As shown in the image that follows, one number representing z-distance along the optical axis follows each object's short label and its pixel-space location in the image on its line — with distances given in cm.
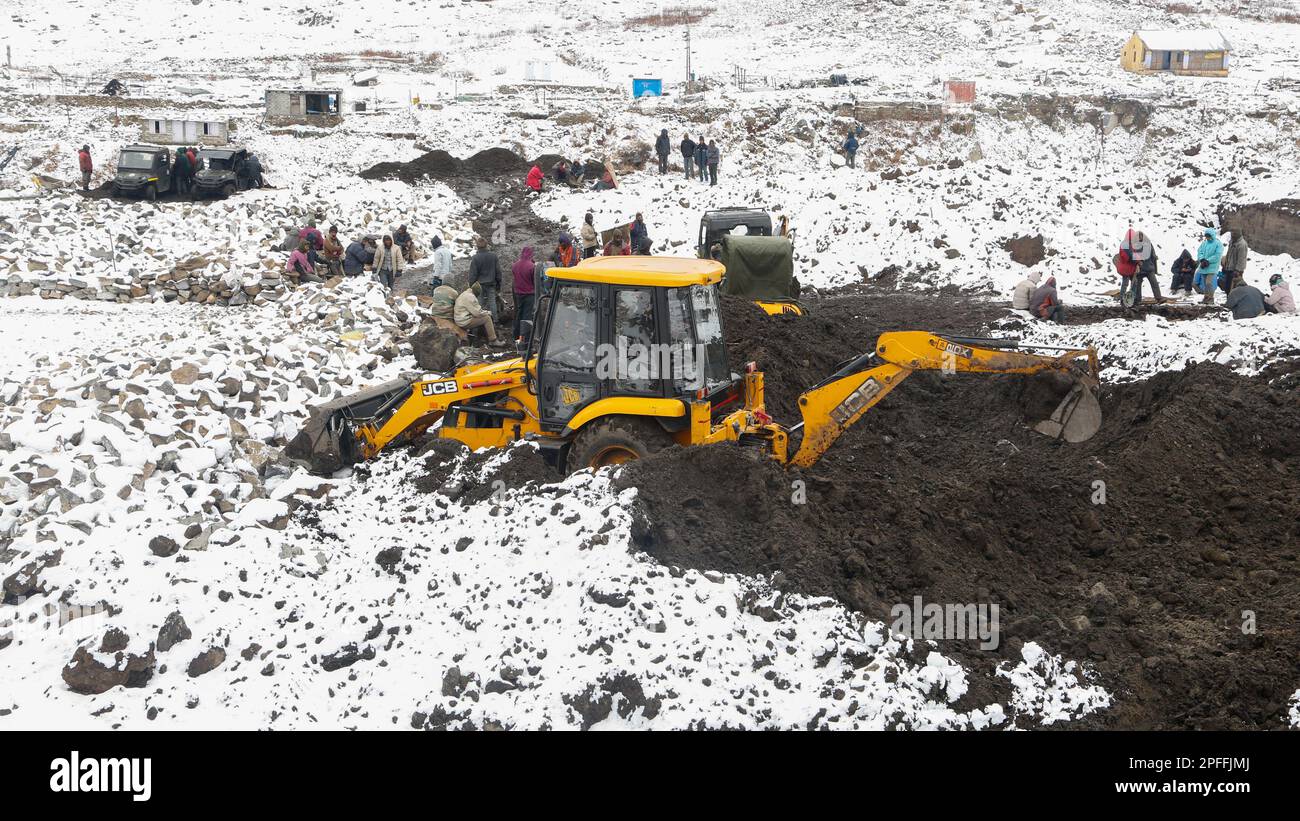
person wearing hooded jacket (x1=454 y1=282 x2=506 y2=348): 1527
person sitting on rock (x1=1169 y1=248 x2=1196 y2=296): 1817
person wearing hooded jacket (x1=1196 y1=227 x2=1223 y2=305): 1773
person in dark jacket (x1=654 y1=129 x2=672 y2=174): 3036
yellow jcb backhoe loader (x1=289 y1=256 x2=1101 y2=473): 888
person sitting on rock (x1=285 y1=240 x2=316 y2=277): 1895
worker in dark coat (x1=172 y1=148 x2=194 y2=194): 2480
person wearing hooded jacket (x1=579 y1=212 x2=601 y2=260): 2159
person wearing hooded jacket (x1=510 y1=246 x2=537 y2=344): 1545
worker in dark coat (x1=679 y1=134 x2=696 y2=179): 2969
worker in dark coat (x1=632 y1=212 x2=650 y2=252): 2231
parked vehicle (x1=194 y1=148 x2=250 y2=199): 2475
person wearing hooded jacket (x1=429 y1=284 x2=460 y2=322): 1559
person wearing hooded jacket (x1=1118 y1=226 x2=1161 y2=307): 1730
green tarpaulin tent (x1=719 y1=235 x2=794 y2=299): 1767
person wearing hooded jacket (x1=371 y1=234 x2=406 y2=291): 1866
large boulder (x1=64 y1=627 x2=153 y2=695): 689
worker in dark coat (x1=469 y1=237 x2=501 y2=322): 1614
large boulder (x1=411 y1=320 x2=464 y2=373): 1413
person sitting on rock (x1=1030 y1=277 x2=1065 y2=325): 1666
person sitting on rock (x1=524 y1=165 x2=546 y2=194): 2895
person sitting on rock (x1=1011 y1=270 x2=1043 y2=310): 1720
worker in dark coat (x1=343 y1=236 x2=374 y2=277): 1845
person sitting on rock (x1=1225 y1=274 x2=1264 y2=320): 1452
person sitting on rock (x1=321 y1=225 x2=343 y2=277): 1988
